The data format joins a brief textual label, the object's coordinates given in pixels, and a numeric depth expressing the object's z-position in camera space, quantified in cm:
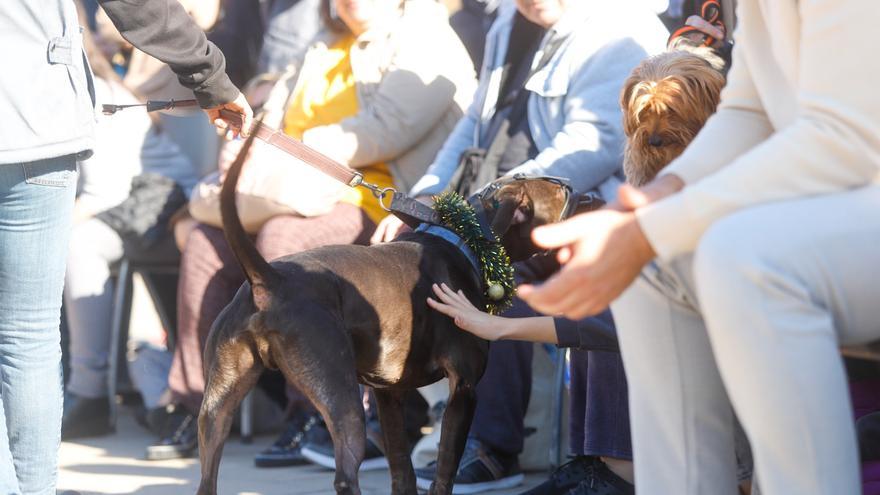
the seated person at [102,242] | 567
